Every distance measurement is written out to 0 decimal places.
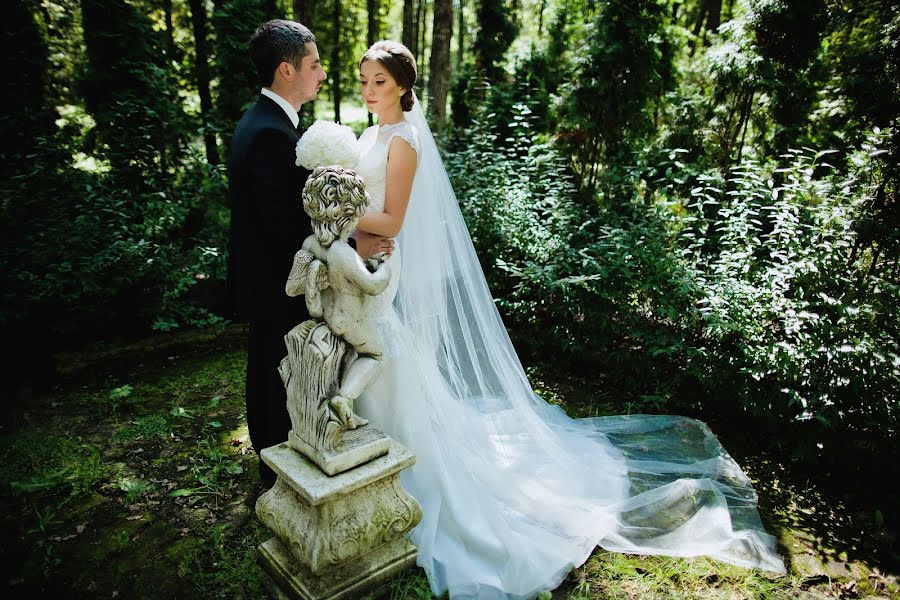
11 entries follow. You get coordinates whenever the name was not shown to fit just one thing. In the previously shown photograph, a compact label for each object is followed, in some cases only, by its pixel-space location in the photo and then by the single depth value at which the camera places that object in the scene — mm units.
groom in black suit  2605
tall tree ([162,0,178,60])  8656
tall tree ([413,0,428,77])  21850
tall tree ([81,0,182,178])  5359
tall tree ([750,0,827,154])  4633
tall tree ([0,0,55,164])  4750
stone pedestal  2160
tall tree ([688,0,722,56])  10242
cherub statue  2096
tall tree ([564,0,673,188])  5262
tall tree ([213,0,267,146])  5766
